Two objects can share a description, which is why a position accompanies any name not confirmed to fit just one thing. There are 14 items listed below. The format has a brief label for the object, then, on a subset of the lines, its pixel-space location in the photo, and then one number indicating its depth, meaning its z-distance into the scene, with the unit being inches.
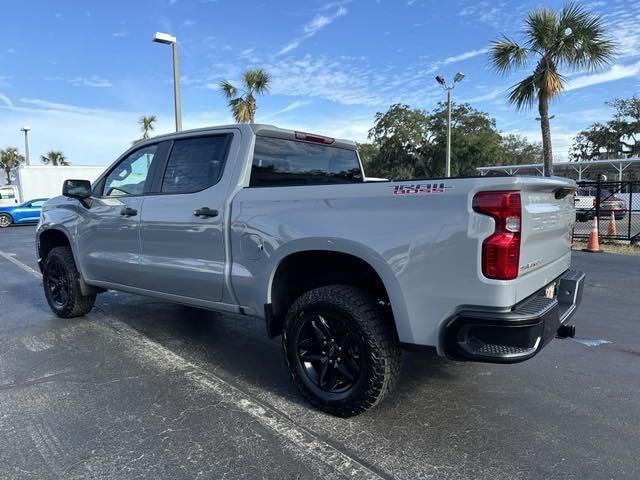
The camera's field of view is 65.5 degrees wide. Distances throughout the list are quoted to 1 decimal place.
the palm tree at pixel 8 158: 2422.5
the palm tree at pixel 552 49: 528.4
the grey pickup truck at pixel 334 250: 103.0
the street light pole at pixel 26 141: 1254.3
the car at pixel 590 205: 537.7
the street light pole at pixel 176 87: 522.5
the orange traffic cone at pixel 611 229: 501.5
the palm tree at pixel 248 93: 832.3
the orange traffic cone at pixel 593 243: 443.8
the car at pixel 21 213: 925.2
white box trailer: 1093.8
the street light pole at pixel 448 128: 783.7
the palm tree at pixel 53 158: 2765.7
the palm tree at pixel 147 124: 1669.0
